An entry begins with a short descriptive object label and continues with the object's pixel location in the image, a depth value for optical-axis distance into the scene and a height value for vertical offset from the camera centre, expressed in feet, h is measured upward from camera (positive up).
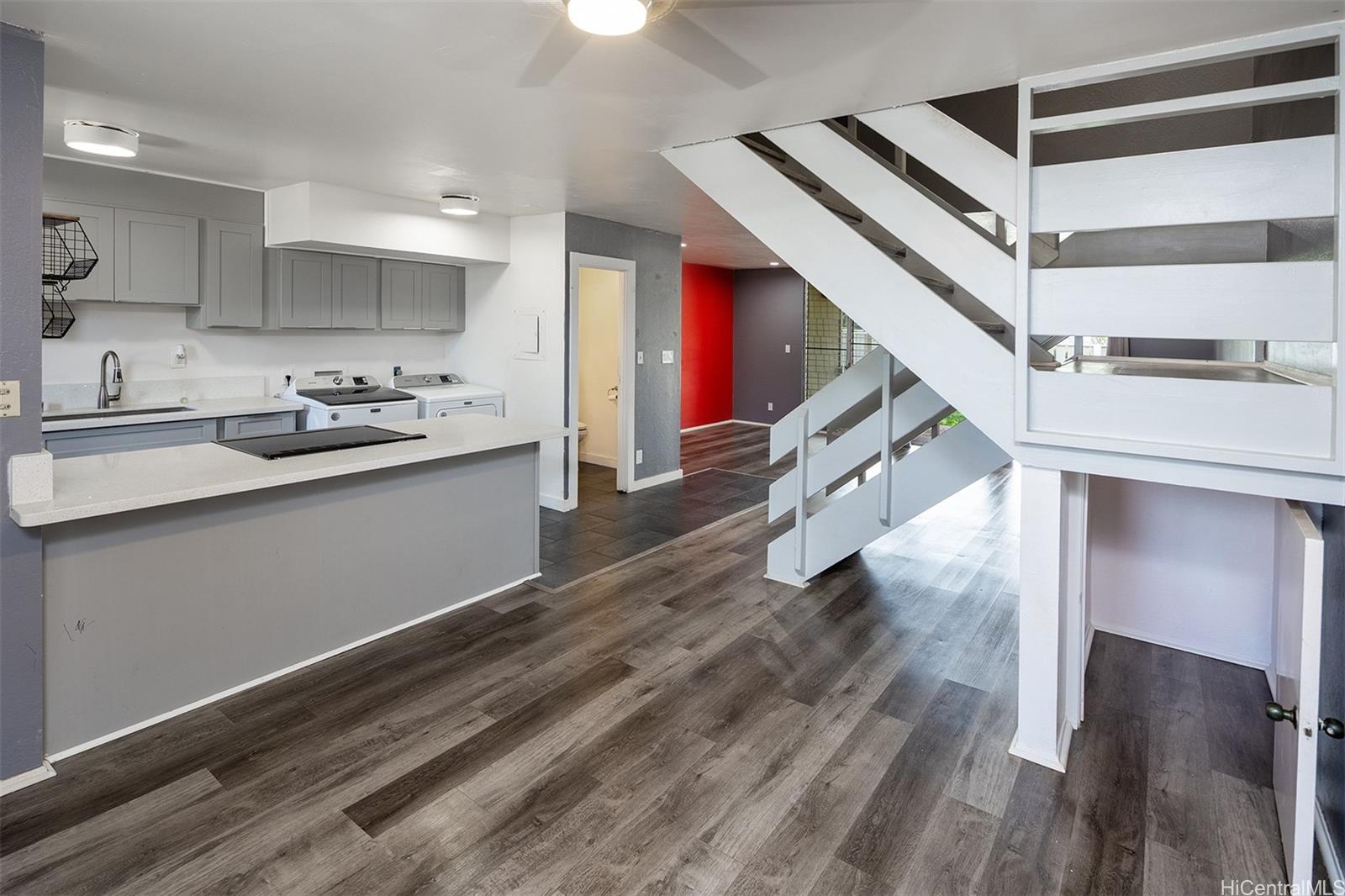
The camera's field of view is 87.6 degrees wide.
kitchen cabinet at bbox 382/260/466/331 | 18.76 +3.59
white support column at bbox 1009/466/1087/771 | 7.61 -2.06
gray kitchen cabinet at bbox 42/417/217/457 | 12.75 -0.28
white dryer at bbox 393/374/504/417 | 18.48 +0.82
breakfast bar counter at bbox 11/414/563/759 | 7.66 -1.80
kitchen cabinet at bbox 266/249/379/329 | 16.51 +3.30
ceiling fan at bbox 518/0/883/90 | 5.86 +4.05
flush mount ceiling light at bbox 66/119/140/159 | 10.28 +4.24
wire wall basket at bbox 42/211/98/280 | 13.06 +3.28
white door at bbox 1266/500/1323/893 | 5.20 -2.15
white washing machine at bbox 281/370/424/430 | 16.49 +0.60
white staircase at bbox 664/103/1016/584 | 8.16 +1.54
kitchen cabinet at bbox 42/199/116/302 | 13.37 +3.34
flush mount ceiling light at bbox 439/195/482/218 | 15.35 +4.88
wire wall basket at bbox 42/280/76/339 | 13.34 +2.17
